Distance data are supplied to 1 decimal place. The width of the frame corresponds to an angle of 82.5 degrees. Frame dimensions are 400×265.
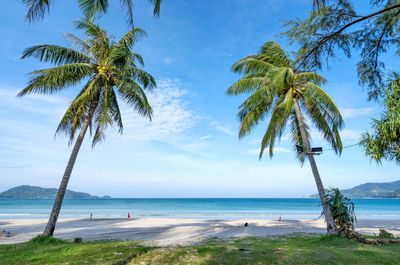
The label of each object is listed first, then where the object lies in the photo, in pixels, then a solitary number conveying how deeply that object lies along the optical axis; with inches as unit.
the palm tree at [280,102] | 379.2
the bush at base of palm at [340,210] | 335.0
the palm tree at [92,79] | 341.4
